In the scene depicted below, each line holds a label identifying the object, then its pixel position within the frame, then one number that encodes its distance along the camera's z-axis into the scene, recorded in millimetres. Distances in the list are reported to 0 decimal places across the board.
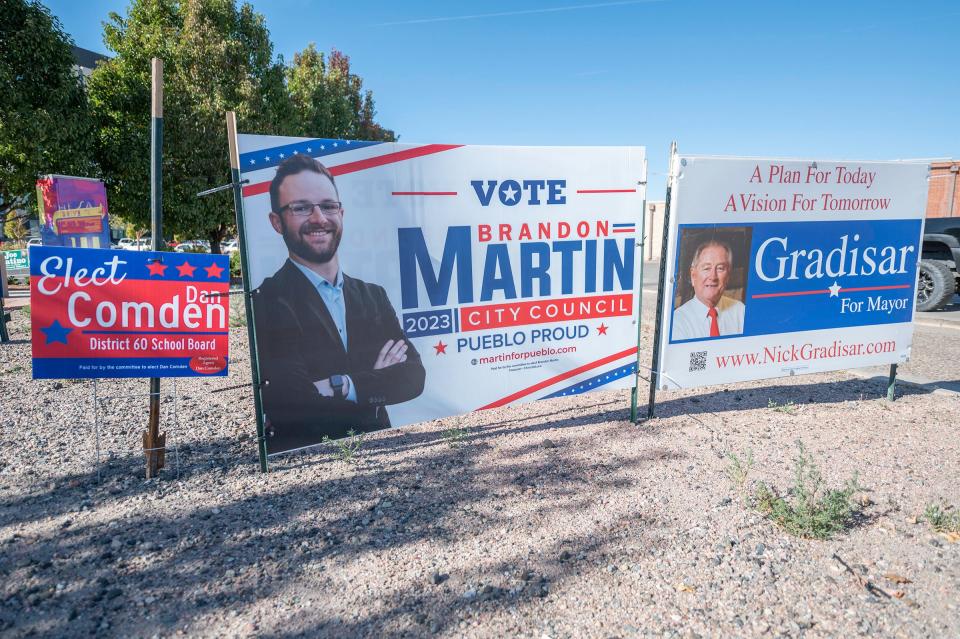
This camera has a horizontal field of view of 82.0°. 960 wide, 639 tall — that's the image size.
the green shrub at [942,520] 3148
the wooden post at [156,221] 3582
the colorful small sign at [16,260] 21328
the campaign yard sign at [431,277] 3812
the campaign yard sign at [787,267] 4781
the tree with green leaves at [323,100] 19766
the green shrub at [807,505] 3098
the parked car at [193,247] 23478
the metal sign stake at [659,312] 4637
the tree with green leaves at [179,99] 14516
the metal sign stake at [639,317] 4629
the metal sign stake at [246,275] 3508
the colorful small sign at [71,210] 9008
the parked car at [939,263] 11242
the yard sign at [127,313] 3541
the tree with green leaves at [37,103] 10867
